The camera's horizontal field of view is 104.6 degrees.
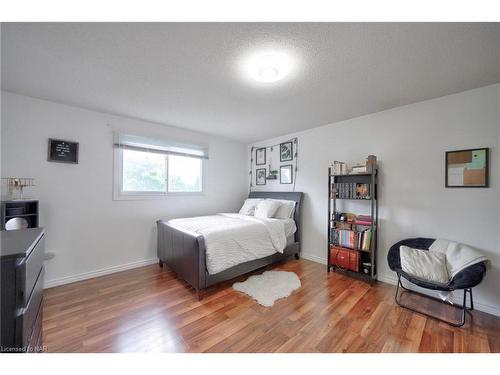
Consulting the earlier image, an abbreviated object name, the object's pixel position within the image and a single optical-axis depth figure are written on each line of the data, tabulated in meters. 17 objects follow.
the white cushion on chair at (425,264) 1.86
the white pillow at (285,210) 3.32
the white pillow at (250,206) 3.63
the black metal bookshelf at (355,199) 2.49
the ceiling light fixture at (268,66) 1.54
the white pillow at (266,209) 3.27
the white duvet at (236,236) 2.20
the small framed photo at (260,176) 4.17
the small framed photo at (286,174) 3.68
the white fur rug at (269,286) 2.15
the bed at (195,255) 2.12
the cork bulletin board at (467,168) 1.94
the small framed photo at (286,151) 3.68
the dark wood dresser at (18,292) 0.72
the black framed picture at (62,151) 2.36
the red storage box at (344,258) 2.59
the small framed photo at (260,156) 4.16
